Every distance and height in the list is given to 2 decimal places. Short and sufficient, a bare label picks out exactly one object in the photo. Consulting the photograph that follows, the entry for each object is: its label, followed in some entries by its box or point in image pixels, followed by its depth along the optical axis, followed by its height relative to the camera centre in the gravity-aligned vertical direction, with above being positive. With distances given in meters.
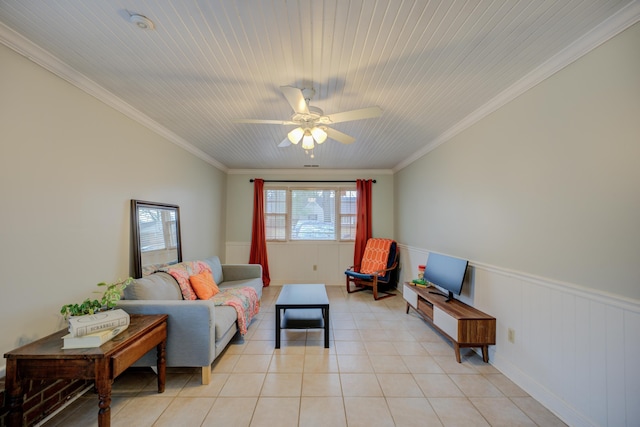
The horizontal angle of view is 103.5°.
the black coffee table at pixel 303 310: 2.71 -1.01
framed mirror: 2.60 -0.21
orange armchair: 4.55 -1.00
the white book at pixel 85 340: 1.47 -0.72
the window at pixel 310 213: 5.44 +0.08
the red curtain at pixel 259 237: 5.23 -0.41
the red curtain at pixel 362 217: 5.28 -0.01
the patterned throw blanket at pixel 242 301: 2.73 -0.98
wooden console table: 1.38 -0.84
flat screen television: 2.70 -0.66
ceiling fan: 1.97 +0.87
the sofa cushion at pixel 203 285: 2.88 -0.80
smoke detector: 1.41 +1.12
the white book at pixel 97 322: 1.50 -0.65
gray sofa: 2.04 -0.90
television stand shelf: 2.35 -1.04
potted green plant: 1.62 -0.59
